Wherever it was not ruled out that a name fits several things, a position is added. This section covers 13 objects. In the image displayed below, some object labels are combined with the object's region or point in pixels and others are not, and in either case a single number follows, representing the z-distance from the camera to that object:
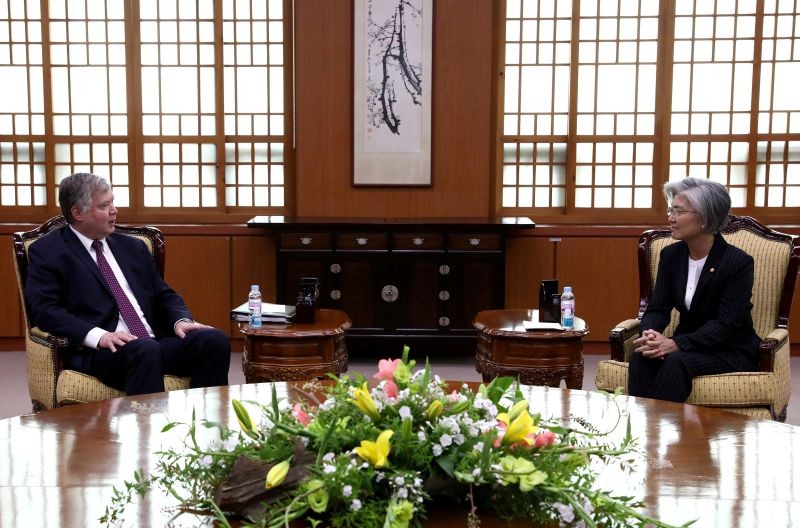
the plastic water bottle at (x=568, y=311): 4.40
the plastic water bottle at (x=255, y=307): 4.43
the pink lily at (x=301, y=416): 1.87
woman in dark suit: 3.86
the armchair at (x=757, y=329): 3.76
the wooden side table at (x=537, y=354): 4.27
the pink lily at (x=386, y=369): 1.94
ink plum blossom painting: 6.52
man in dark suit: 3.79
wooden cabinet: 6.27
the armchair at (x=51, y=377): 3.67
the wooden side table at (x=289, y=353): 4.27
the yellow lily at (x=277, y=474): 1.70
